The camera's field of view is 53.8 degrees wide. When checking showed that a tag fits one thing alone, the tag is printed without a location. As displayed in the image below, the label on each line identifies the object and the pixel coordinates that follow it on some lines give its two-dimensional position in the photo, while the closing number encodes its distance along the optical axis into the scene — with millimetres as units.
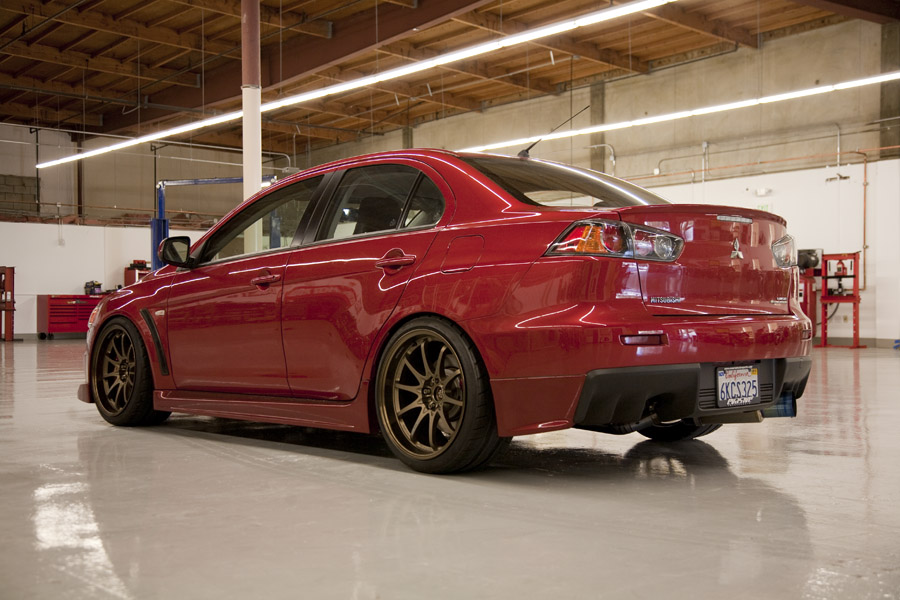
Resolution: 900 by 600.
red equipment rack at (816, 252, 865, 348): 15055
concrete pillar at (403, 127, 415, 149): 24688
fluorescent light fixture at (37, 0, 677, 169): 9742
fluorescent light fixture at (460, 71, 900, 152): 12706
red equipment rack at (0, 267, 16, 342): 18875
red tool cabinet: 20141
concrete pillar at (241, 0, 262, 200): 9391
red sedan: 2961
